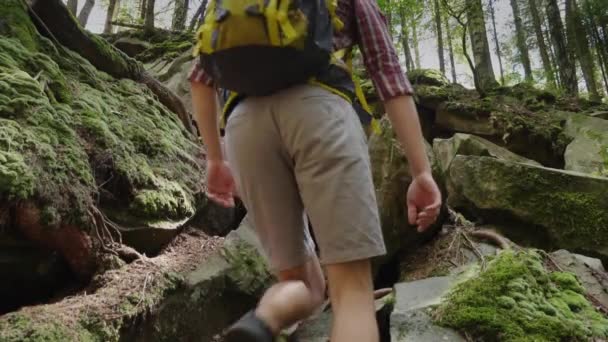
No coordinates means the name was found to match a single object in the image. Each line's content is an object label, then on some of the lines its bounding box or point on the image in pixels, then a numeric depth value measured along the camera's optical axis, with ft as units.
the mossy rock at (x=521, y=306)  7.61
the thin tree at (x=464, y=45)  25.84
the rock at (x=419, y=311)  7.86
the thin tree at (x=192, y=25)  40.50
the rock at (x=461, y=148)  19.61
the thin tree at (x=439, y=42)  64.36
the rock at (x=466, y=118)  28.60
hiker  4.42
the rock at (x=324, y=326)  9.28
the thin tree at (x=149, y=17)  34.99
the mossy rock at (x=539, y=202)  12.19
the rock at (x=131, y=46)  32.30
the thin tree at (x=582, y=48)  46.16
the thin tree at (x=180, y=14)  43.49
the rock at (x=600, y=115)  29.58
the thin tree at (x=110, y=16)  43.89
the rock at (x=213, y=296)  8.79
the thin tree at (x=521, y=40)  65.51
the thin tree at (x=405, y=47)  60.77
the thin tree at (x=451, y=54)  76.29
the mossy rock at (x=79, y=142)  7.93
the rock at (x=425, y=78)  36.88
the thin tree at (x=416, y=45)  87.59
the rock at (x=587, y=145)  21.31
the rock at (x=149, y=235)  9.72
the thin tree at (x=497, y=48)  77.78
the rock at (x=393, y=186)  12.28
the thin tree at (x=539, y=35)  62.18
